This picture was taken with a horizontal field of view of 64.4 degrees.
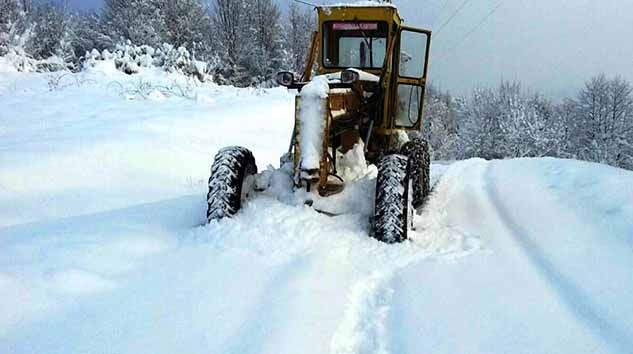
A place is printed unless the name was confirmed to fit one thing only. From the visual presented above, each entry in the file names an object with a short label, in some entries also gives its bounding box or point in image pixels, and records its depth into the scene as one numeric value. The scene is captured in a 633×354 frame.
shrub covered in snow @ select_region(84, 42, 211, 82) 15.05
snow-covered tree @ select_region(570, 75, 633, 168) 33.88
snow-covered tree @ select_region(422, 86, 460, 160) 45.81
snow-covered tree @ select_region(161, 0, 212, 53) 35.38
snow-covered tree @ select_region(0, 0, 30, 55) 22.27
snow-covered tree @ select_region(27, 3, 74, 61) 27.61
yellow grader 4.87
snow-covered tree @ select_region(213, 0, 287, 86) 36.81
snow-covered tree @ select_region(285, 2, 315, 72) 39.62
